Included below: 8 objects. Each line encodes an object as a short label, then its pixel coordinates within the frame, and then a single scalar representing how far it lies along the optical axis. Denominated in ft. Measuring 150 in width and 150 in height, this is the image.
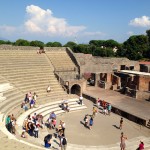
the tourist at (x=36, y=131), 36.81
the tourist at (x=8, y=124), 35.36
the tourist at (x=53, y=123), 42.13
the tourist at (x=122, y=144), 34.69
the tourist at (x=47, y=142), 32.35
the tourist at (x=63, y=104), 51.74
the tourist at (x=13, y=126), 35.26
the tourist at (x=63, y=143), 32.71
